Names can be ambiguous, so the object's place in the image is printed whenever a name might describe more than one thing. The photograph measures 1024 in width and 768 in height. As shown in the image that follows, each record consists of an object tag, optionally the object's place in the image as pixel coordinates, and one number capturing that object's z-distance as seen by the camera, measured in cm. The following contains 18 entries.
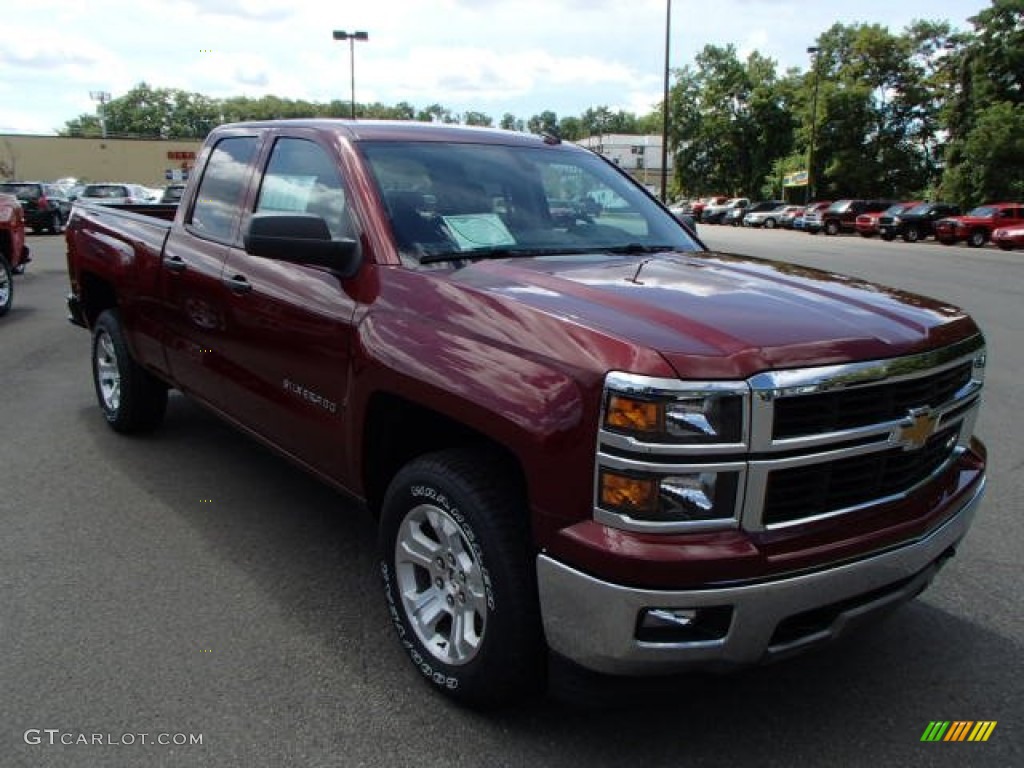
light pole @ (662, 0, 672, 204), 3988
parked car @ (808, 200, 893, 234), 4350
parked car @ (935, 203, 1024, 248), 3178
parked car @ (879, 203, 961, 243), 3591
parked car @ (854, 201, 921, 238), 3775
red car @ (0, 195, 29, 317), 1084
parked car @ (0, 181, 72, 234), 2681
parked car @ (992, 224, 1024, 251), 2916
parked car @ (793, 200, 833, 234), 4562
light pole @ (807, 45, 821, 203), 5634
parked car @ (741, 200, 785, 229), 5247
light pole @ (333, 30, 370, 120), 4266
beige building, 6594
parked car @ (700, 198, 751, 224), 5966
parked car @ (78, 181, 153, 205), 3030
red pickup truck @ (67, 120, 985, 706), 221
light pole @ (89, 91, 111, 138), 8064
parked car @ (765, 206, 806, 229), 4906
